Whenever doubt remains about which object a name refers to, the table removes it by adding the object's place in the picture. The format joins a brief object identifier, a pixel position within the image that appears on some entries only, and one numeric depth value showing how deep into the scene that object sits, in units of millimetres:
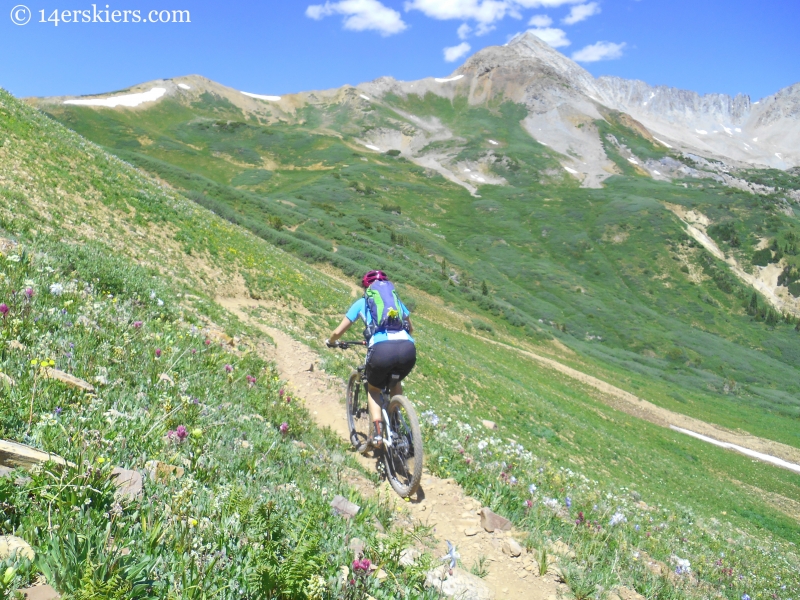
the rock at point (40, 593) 2376
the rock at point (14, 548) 2553
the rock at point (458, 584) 4141
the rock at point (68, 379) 4617
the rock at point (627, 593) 5230
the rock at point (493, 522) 6020
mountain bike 6435
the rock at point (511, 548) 5499
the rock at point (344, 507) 4941
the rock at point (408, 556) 4215
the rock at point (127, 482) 3391
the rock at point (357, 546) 4075
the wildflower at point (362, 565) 3445
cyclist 7043
